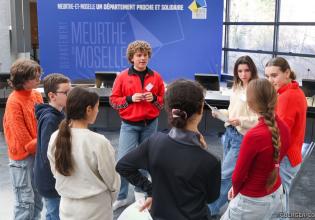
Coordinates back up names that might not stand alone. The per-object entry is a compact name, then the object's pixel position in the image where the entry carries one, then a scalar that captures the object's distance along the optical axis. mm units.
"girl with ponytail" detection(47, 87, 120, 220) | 1923
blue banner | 6797
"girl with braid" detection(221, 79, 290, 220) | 1880
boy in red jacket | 3291
